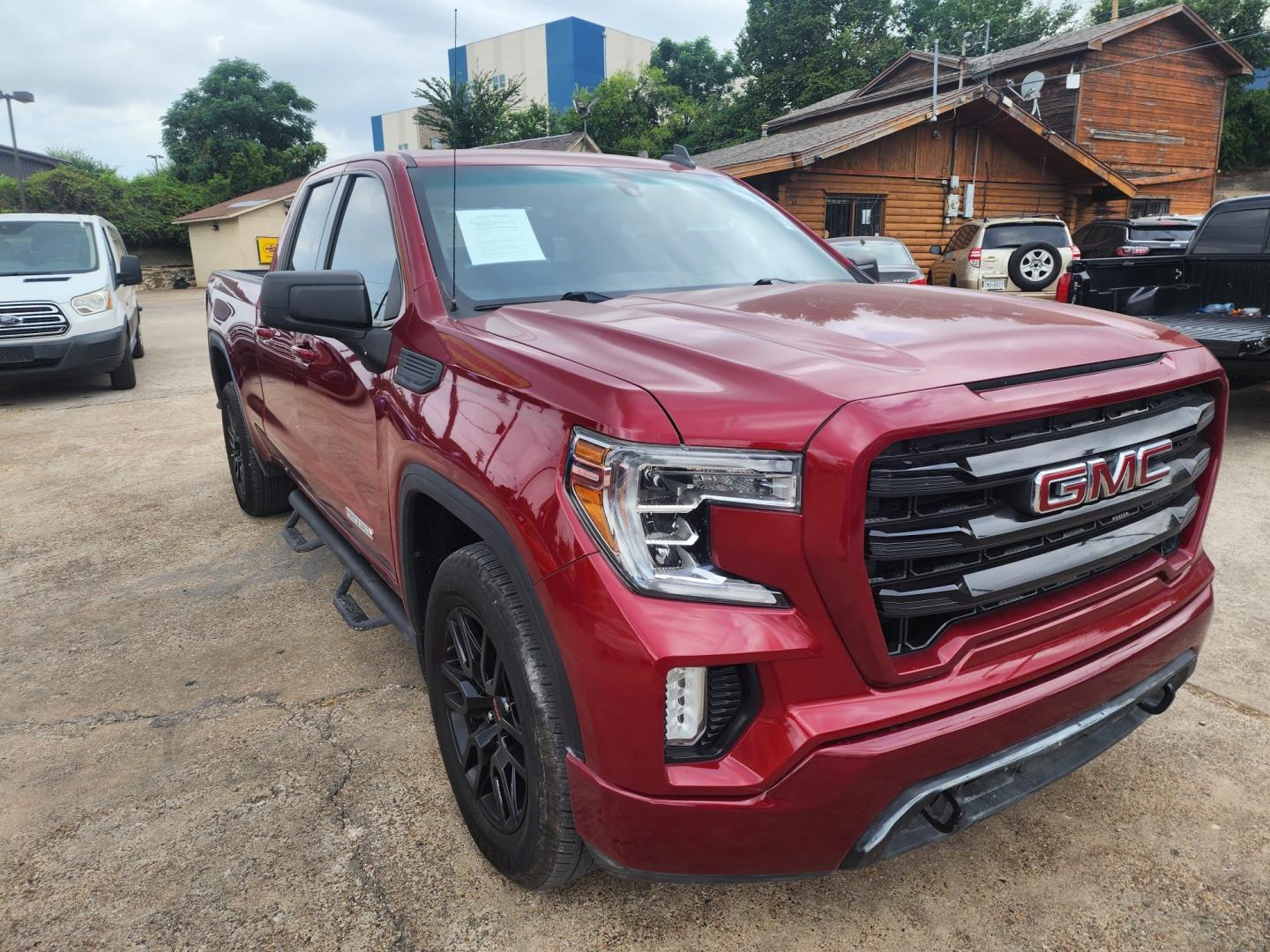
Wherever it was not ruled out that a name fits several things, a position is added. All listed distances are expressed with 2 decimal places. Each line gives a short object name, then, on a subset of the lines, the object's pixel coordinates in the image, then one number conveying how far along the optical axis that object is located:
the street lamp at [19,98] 29.56
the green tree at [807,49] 45.81
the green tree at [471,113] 32.25
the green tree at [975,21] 50.62
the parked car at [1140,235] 13.90
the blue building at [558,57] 64.62
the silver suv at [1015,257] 13.56
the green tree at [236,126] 49.34
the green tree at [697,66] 60.59
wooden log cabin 18.08
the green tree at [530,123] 36.62
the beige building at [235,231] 34.47
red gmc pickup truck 1.53
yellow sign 32.62
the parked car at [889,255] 10.62
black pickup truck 6.95
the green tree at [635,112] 43.72
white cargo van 8.74
